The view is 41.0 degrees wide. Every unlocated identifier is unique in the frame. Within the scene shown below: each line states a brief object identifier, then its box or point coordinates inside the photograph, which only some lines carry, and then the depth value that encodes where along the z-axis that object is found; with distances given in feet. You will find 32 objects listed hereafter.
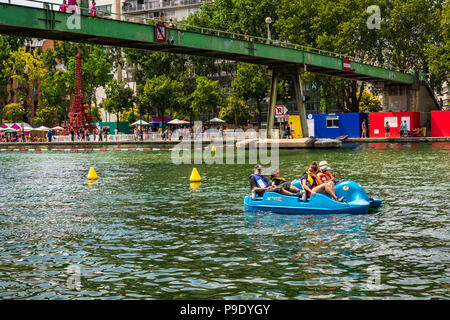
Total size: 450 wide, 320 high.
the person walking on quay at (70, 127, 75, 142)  241.76
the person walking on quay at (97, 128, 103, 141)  238.07
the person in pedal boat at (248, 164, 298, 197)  54.24
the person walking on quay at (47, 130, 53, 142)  246.78
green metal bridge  98.12
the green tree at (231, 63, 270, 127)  246.47
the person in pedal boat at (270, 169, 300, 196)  54.19
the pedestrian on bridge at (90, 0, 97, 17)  104.78
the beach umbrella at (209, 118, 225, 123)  261.71
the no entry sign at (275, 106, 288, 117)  161.58
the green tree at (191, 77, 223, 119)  258.16
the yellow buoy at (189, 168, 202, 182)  82.66
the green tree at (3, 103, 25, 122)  299.38
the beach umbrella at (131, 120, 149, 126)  250.55
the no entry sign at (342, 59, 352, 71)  186.31
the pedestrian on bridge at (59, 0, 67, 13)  100.51
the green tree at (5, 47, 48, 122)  286.05
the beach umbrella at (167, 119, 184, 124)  259.60
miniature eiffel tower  255.09
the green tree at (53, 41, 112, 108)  276.21
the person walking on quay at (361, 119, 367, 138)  198.80
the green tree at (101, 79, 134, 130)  274.77
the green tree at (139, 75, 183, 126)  259.60
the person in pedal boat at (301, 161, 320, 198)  52.75
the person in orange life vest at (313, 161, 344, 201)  52.29
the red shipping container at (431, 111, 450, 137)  197.47
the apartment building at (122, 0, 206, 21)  365.40
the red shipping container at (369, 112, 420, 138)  201.46
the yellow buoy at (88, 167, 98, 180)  88.17
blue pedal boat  51.37
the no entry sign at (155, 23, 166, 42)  116.78
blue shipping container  200.67
